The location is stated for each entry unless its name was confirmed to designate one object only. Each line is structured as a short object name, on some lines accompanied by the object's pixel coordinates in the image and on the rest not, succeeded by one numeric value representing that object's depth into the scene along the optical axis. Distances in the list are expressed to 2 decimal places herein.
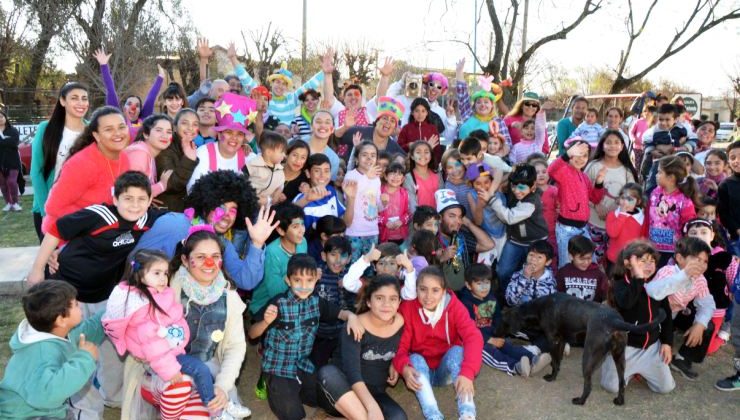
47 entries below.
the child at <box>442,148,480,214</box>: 5.30
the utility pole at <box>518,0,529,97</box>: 18.19
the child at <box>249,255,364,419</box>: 3.55
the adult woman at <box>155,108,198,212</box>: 4.40
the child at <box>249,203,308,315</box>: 4.08
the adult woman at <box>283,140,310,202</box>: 4.77
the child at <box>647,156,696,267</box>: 4.75
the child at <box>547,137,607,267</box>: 5.17
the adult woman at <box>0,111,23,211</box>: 9.38
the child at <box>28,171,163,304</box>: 3.28
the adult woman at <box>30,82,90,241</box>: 4.16
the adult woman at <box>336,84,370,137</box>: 6.49
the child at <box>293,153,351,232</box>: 4.67
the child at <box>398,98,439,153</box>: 6.30
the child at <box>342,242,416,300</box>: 3.84
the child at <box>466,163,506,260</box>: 5.15
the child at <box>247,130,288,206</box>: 4.58
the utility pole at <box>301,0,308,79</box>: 21.57
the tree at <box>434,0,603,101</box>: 11.15
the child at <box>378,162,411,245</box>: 5.09
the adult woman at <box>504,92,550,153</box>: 6.71
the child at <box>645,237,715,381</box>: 3.88
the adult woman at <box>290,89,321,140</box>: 6.40
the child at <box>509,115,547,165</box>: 6.43
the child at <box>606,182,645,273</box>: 4.91
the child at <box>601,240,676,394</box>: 3.89
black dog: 3.70
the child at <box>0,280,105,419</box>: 2.60
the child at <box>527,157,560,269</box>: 5.38
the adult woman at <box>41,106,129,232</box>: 3.45
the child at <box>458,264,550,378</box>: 4.18
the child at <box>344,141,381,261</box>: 4.85
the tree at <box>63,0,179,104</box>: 16.59
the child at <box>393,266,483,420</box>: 3.58
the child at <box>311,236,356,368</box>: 4.25
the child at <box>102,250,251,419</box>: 3.02
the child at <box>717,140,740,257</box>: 4.72
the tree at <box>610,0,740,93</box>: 13.52
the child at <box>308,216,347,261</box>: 4.53
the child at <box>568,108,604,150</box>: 6.91
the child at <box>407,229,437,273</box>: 4.47
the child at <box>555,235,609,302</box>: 4.73
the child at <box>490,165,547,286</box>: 4.92
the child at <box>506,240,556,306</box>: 4.64
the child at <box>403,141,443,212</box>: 5.28
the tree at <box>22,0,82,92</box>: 17.70
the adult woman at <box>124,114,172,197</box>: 4.00
